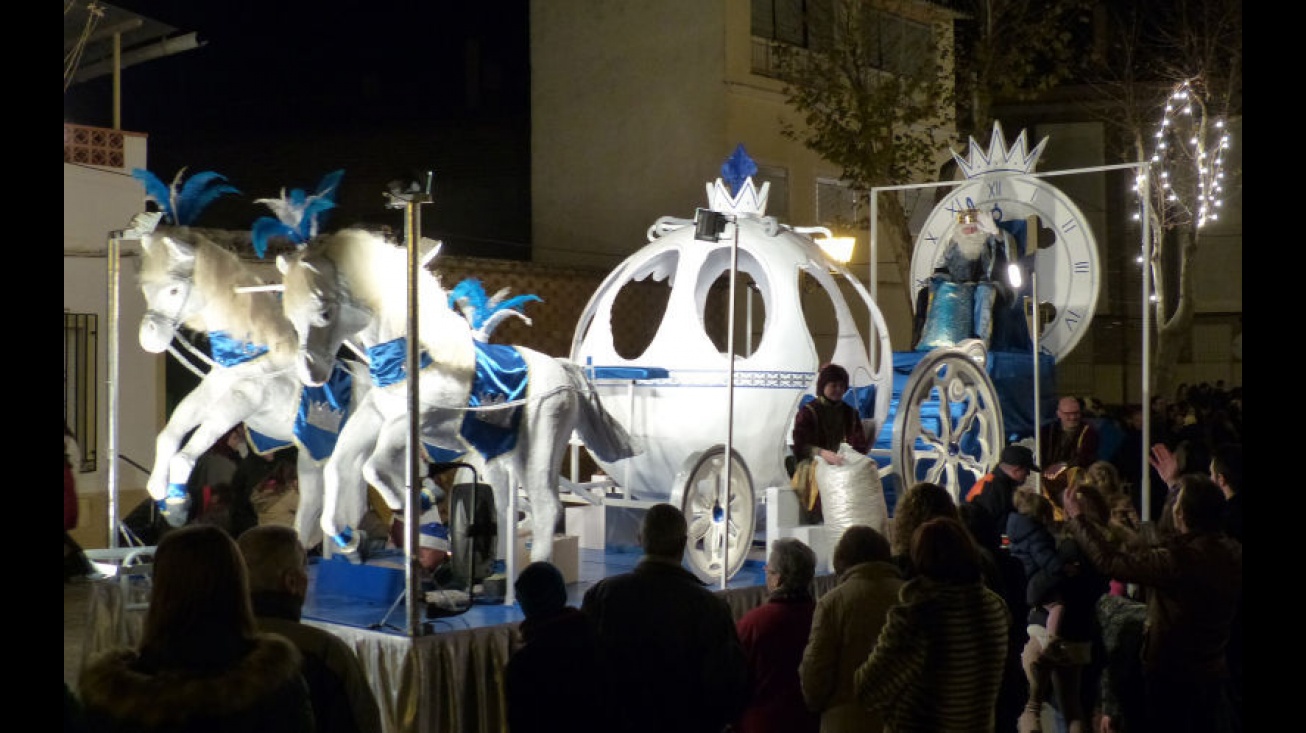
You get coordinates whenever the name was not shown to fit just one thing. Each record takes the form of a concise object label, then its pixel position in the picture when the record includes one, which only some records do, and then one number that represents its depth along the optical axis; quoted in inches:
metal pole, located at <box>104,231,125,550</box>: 281.2
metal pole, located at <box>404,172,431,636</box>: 239.0
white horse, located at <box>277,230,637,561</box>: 269.6
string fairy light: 663.1
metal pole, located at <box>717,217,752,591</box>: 294.3
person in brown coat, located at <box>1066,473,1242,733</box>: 213.9
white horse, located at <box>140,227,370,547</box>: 281.9
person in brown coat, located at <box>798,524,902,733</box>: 183.3
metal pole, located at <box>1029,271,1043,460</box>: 374.6
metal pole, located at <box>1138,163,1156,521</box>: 347.9
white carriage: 347.3
